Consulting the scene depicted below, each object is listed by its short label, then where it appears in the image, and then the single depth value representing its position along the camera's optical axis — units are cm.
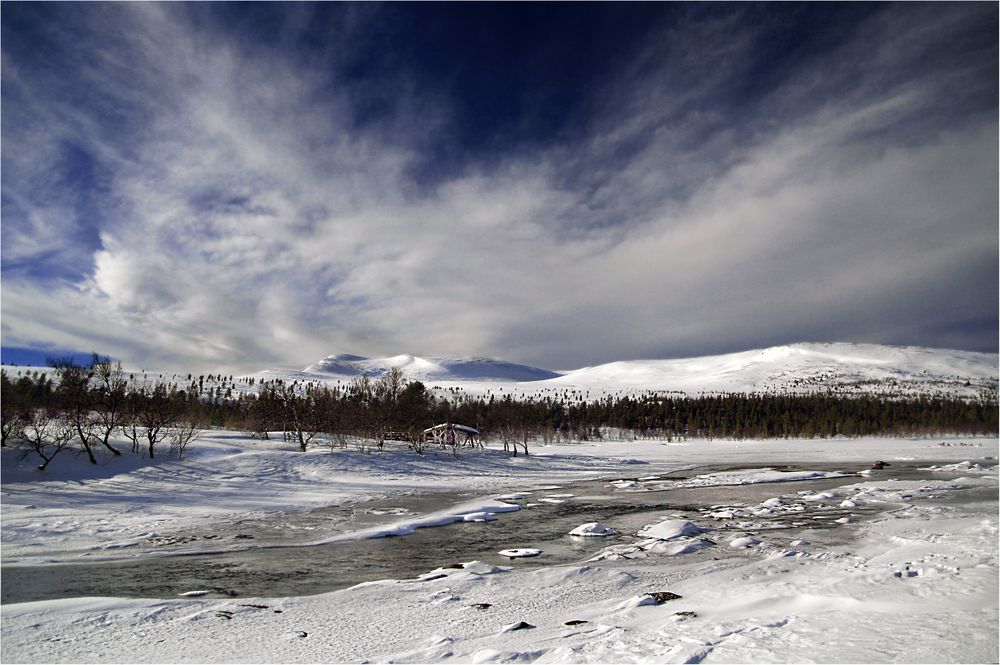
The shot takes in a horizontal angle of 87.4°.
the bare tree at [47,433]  3184
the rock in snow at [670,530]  1825
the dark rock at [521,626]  923
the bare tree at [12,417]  3227
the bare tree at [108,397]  3662
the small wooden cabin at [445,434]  5971
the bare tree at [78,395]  3438
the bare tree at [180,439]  3909
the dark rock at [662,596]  1066
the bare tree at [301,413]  5462
